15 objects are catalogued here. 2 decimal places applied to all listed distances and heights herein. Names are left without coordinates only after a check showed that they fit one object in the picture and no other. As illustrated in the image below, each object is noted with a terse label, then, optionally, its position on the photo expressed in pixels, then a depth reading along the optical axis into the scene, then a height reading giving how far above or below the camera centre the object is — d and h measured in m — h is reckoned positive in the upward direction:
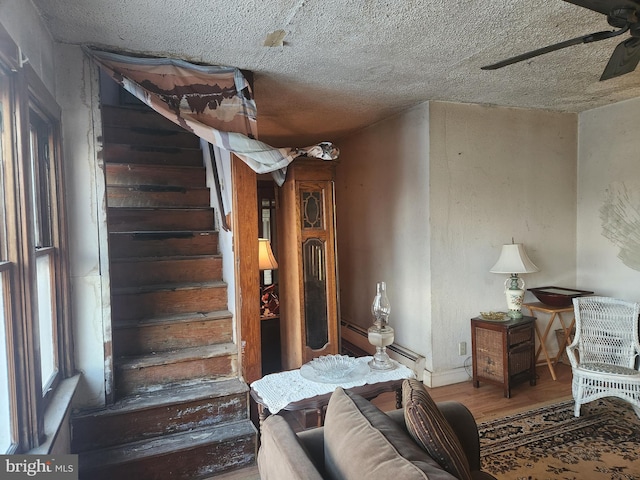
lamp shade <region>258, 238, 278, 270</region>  3.56 -0.29
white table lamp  3.56 -0.44
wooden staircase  2.33 -0.71
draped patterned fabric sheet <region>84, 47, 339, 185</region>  2.43 +0.79
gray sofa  1.11 -0.70
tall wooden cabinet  2.92 -0.24
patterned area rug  2.34 -1.45
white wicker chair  2.84 -1.03
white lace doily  1.95 -0.81
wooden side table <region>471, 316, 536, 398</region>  3.34 -1.12
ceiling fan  1.54 +0.75
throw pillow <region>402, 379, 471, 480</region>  1.31 -0.71
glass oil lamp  2.21 -0.60
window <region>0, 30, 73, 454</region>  1.55 -0.16
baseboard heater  3.73 -1.31
